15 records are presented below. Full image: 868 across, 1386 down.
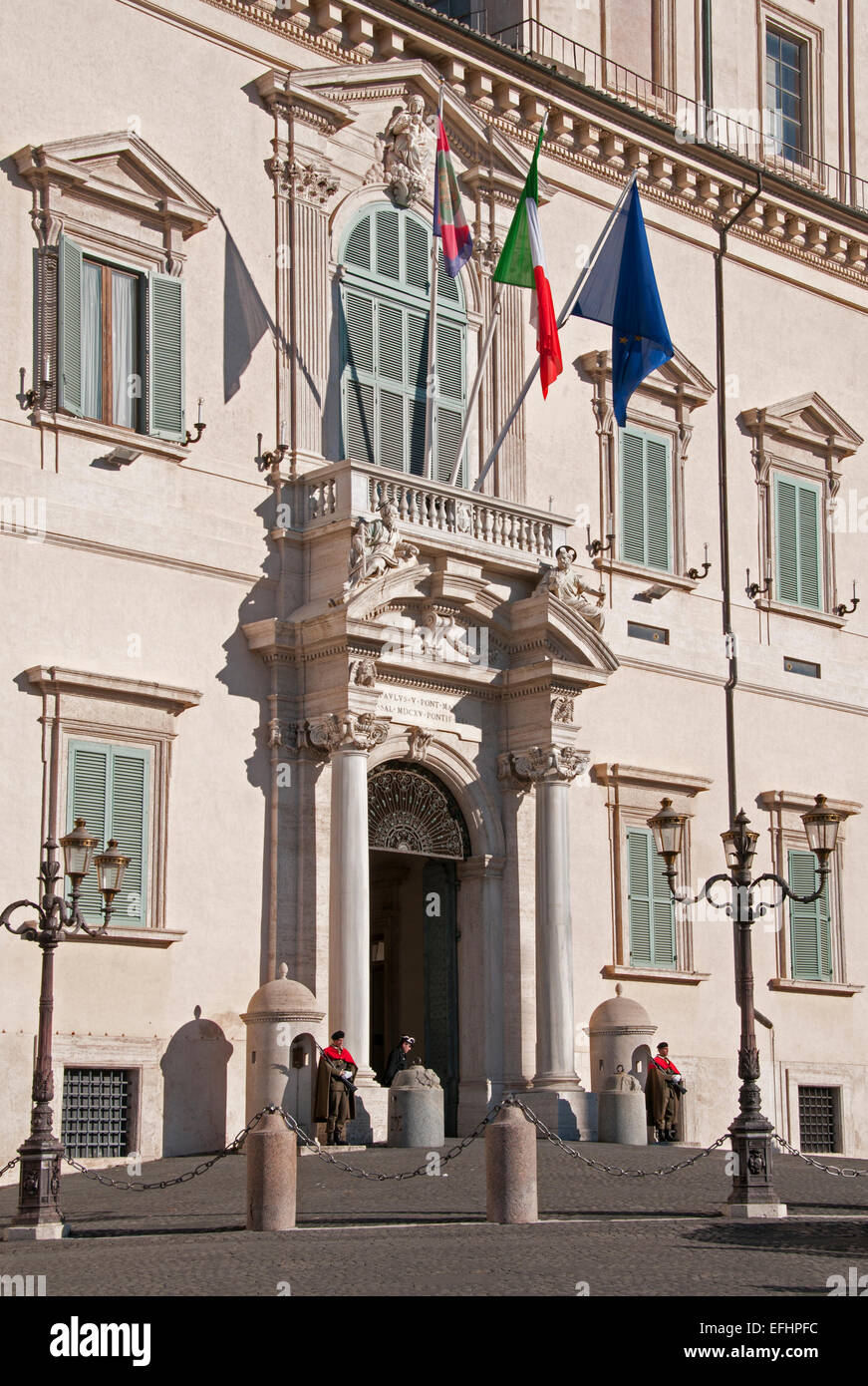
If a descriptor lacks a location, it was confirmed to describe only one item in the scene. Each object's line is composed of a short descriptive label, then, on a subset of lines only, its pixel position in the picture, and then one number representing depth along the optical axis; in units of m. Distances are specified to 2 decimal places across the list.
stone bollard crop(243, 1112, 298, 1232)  15.04
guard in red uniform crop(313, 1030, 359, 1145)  20.94
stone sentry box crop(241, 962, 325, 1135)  21.22
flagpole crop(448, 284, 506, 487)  24.81
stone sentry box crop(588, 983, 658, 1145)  24.31
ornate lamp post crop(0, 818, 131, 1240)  15.78
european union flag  25.11
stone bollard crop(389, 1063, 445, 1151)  21.22
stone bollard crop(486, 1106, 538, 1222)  15.44
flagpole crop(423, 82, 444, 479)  24.53
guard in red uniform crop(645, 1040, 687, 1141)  23.89
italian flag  24.70
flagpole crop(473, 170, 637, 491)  25.00
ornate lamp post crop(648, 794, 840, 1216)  17.17
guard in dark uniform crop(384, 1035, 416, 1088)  22.78
